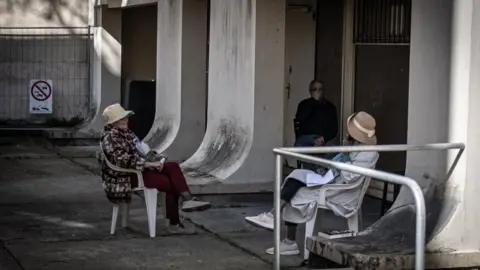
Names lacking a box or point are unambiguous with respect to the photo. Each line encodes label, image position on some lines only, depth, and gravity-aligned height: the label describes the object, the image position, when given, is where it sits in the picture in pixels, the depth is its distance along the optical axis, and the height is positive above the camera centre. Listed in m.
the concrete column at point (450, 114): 7.01 -0.25
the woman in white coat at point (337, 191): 7.82 -0.93
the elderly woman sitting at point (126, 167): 8.91 -0.88
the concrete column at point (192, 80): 13.88 -0.05
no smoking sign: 19.84 -0.50
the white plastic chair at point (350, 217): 7.79 -1.08
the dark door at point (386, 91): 10.53 -0.13
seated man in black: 11.09 -0.47
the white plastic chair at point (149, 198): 8.95 -1.19
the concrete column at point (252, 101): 11.31 -0.29
